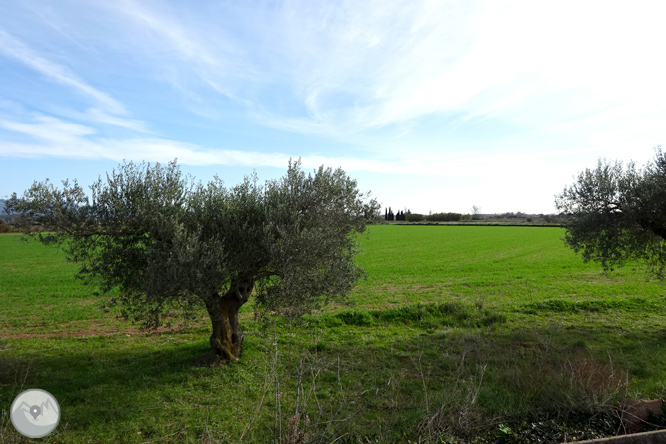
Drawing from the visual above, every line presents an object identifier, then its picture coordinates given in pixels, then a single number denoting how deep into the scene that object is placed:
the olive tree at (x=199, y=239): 9.63
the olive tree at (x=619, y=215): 14.24
